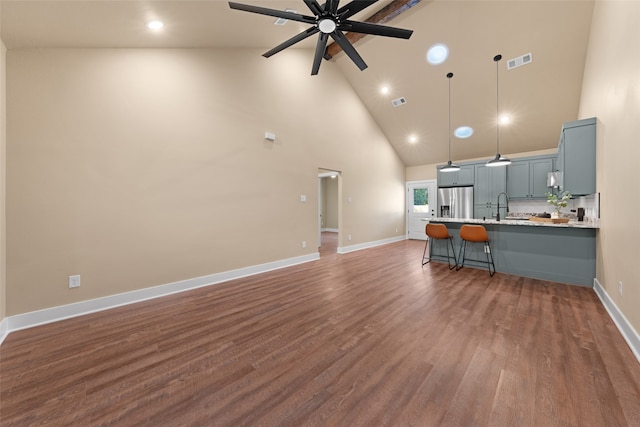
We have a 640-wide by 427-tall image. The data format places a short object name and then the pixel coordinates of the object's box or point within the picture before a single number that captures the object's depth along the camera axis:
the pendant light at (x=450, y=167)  5.13
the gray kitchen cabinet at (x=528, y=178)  6.14
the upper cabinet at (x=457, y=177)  7.20
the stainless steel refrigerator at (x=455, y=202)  7.18
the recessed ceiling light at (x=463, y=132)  6.67
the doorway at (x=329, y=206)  10.95
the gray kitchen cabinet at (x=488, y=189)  6.69
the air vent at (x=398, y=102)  6.51
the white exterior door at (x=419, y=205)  8.49
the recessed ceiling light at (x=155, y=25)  2.83
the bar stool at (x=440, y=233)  4.55
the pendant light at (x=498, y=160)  4.51
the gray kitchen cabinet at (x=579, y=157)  3.40
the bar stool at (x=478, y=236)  4.09
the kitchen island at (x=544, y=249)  3.55
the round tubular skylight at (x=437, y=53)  5.07
